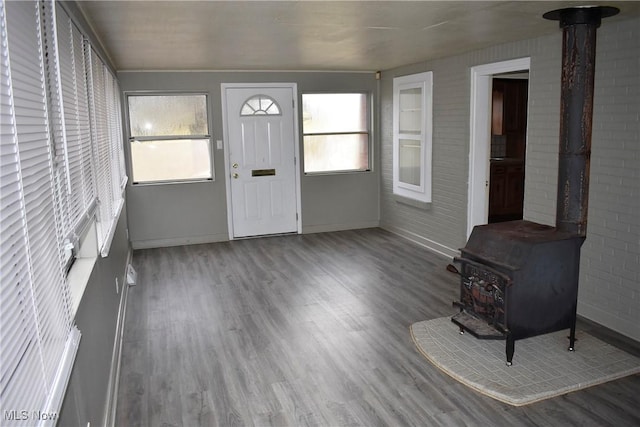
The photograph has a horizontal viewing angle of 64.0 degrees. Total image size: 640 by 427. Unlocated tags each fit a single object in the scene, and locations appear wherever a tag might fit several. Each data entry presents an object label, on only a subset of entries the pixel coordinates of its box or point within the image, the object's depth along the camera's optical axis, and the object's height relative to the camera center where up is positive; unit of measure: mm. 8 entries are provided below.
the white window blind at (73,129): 2217 +66
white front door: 6973 -276
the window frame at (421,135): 6113 +10
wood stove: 3223 -722
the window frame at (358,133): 7293 +54
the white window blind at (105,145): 3358 -28
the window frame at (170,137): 6500 +42
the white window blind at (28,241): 1193 -268
